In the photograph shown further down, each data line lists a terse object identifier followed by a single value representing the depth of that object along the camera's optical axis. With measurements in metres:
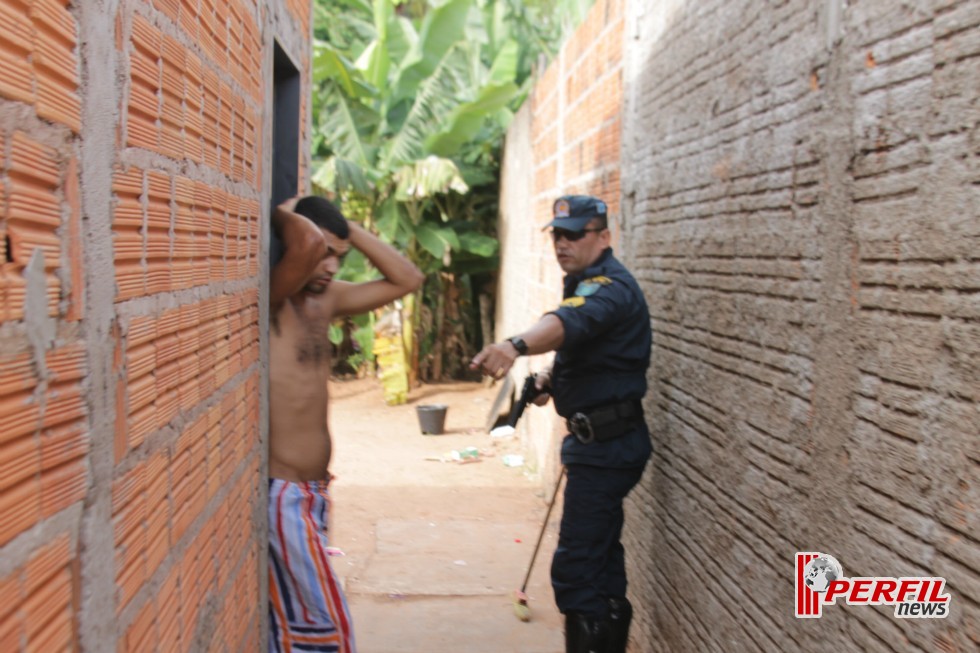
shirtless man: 3.04
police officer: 3.70
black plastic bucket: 10.09
